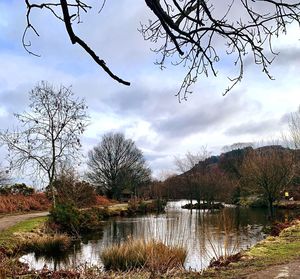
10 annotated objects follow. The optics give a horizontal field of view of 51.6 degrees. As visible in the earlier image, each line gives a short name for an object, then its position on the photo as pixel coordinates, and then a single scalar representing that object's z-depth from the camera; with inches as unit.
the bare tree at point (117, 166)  1498.7
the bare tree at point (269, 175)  750.8
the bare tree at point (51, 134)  663.7
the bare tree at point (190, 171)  1285.6
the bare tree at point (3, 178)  902.8
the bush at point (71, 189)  758.8
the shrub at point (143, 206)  970.7
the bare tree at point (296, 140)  1134.0
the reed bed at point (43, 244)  394.0
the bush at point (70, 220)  535.6
